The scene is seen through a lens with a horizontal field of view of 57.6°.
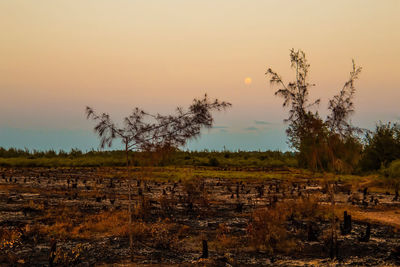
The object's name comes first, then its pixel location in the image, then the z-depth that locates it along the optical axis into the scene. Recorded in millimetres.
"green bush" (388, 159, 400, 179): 30650
